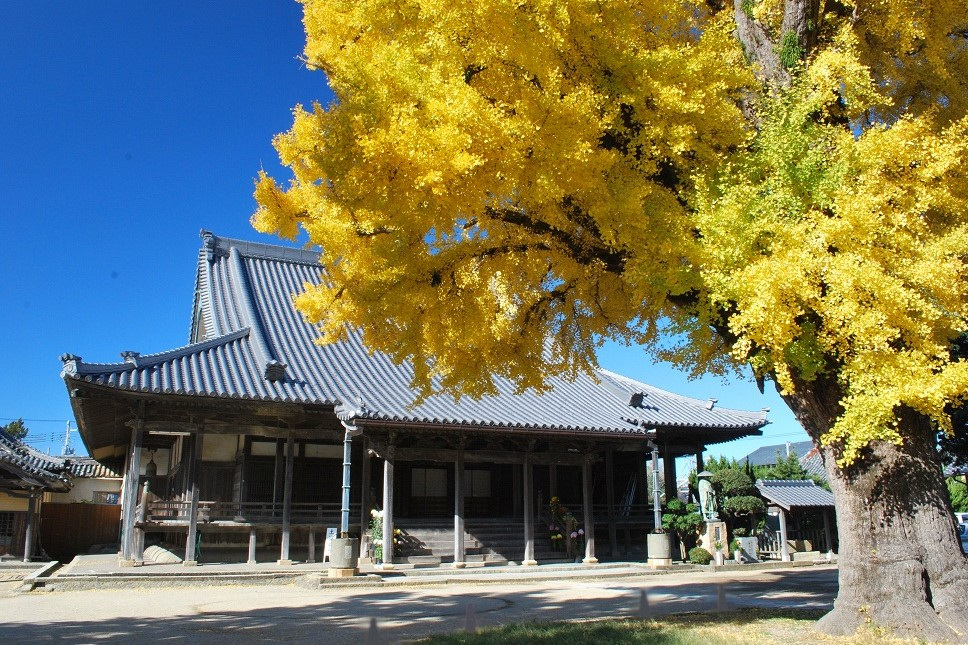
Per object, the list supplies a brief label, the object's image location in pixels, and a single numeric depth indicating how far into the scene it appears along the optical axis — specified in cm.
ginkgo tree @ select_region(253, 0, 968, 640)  591
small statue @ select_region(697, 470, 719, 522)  1936
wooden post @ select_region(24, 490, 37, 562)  1961
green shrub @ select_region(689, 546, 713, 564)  1819
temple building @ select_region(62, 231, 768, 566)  1572
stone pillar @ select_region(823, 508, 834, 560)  2316
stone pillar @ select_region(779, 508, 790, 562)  2192
